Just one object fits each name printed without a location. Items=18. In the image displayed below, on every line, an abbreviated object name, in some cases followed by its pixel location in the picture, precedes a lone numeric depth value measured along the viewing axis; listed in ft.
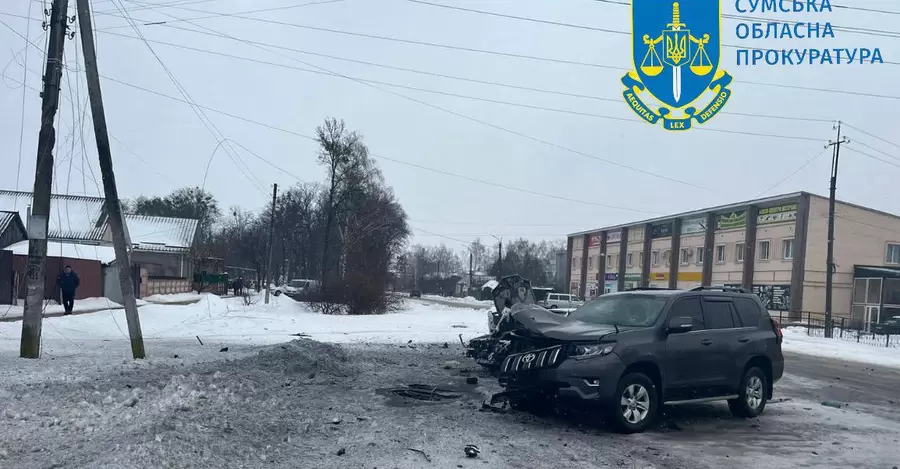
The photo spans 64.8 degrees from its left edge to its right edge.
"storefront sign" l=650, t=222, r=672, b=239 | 193.26
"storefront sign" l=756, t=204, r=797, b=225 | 148.79
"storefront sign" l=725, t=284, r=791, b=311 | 147.13
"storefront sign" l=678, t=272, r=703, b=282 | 179.47
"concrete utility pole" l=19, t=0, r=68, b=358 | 41.16
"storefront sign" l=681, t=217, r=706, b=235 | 179.08
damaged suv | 27.09
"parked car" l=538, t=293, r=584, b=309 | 177.32
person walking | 74.59
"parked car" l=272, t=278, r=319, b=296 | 179.22
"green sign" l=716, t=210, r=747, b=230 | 164.05
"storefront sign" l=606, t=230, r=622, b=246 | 220.64
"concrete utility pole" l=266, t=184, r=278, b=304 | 123.06
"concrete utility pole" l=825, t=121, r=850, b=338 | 106.63
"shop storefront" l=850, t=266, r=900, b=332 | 137.28
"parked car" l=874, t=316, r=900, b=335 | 112.68
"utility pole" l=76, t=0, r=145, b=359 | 41.42
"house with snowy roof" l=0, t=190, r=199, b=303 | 106.71
